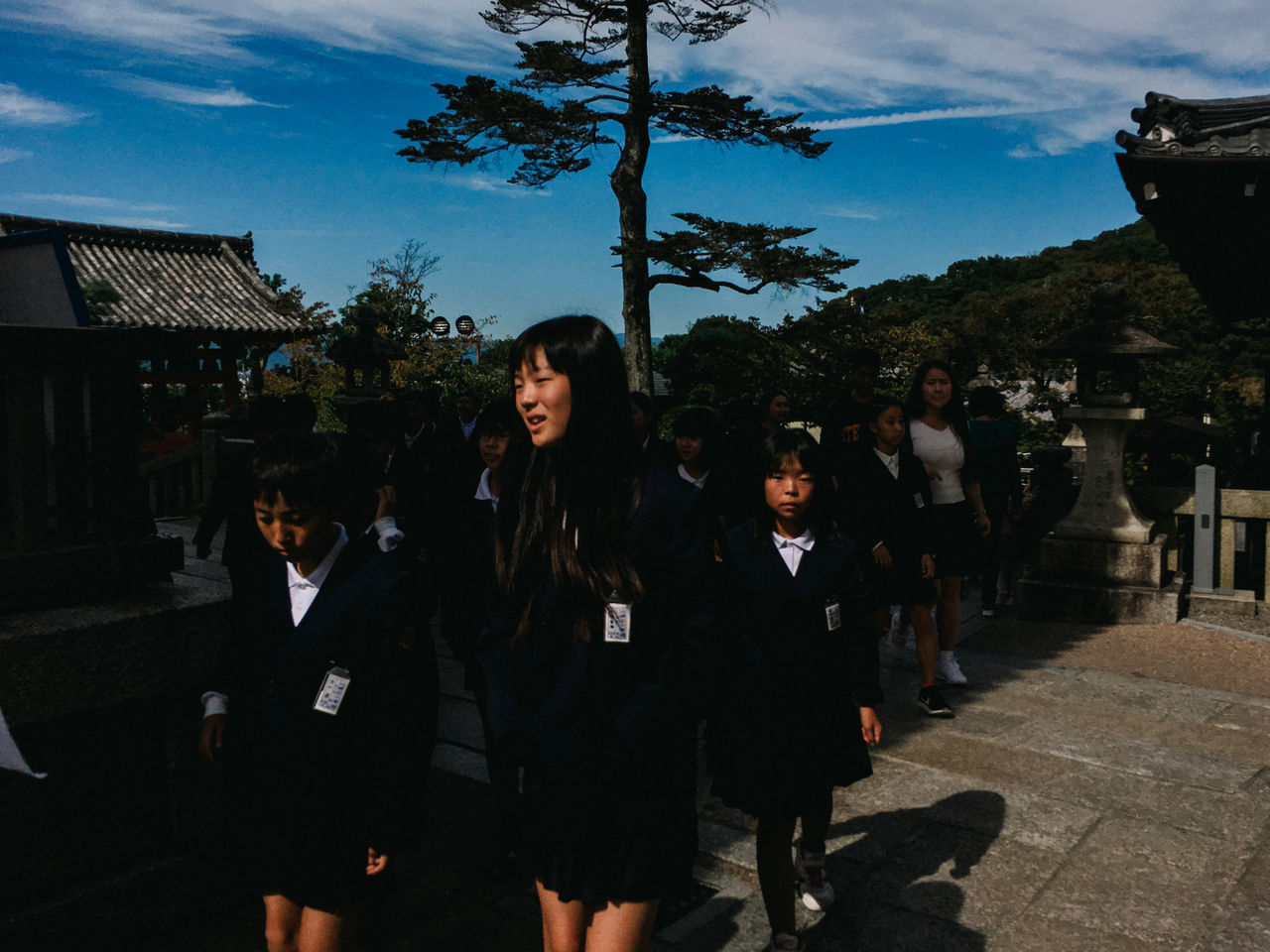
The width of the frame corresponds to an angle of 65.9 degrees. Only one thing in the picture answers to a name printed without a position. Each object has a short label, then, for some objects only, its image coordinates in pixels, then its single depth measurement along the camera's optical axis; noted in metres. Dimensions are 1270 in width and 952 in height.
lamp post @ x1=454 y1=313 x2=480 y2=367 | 30.64
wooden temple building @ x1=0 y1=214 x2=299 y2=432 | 22.44
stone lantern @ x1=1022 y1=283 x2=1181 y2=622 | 7.48
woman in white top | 5.24
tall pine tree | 15.81
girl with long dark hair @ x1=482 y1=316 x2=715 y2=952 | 1.93
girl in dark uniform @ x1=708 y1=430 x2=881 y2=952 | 2.79
